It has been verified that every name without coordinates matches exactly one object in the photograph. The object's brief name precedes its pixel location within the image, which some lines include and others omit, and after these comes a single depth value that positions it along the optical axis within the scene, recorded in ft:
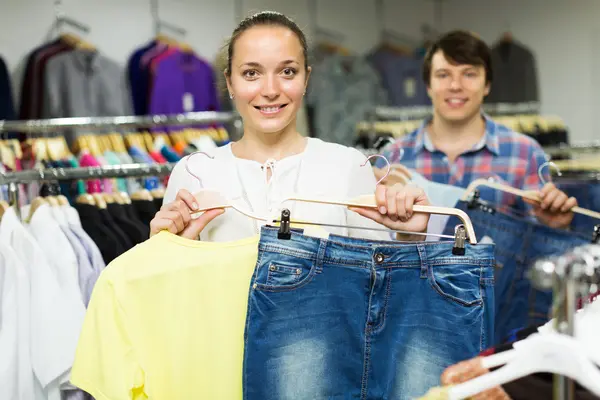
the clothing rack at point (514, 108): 15.00
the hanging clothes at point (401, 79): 17.78
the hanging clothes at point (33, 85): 13.69
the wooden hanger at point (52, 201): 6.58
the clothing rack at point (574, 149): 9.72
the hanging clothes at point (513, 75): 16.63
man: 7.61
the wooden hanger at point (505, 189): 6.22
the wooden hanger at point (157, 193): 7.38
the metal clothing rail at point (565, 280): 2.97
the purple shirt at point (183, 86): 14.85
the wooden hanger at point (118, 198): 7.04
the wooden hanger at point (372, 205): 4.73
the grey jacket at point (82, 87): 13.78
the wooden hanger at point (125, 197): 7.09
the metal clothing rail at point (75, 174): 6.38
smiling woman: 5.19
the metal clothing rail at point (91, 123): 9.37
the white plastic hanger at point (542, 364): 3.01
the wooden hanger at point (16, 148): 10.05
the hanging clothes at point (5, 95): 13.20
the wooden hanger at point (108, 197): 7.05
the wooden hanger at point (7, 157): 9.62
